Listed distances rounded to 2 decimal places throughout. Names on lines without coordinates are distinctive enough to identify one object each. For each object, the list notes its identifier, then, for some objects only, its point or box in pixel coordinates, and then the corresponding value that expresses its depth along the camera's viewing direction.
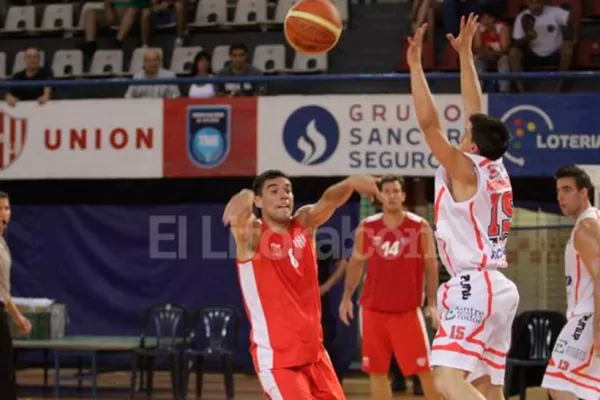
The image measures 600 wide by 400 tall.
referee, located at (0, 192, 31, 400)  8.73
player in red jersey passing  6.79
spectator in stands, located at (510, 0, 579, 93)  14.38
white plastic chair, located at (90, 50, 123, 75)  16.47
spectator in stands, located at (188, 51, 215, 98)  13.88
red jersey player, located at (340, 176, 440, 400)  9.91
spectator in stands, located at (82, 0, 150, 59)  16.61
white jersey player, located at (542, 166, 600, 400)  7.70
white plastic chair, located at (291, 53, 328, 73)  15.60
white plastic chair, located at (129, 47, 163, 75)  16.22
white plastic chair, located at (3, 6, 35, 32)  17.62
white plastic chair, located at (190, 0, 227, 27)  16.72
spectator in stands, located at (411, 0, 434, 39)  14.88
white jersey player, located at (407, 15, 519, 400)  6.59
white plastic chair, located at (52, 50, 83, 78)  16.61
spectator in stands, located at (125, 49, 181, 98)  13.98
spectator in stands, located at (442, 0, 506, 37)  14.50
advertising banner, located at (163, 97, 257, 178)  12.85
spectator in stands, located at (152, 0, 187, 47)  16.41
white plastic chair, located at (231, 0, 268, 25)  16.53
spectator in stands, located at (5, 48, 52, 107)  14.28
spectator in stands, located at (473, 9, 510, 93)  14.13
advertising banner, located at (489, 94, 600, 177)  12.21
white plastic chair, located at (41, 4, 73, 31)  17.53
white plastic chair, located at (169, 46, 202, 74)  15.95
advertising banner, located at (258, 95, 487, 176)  12.40
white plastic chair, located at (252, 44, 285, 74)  15.79
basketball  9.27
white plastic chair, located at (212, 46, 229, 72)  15.92
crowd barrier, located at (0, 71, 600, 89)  12.03
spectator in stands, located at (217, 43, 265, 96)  13.69
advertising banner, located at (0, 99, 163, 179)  13.08
